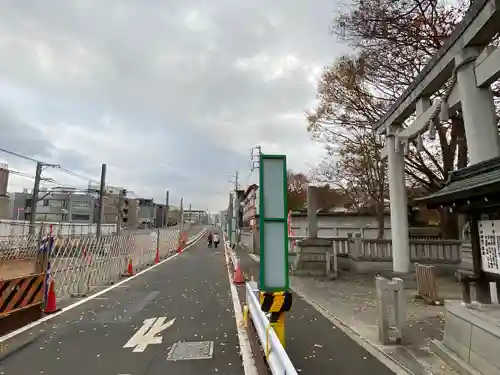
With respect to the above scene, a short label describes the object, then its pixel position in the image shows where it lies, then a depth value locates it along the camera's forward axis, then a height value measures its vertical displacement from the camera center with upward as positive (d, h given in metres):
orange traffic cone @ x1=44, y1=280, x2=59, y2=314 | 9.37 -1.68
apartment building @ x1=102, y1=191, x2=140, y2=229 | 64.19 +4.30
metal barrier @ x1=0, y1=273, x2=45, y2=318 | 7.92 -1.31
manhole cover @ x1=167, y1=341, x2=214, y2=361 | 5.94 -1.88
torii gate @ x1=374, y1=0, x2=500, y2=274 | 7.95 +3.75
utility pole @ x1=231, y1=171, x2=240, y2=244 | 48.44 +3.74
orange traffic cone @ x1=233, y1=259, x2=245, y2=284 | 15.22 -1.64
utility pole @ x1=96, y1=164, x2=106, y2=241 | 28.80 +3.13
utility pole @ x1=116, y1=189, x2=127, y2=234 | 27.28 +2.67
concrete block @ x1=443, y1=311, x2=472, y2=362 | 5.35 -1.42
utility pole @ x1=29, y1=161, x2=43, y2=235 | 26.44 +3.28
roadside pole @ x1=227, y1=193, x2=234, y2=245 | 51.88 +3.63
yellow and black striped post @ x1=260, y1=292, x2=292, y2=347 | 5.10 -0.87
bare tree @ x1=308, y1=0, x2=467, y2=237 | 13.41 +5.86
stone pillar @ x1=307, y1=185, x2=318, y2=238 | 17.44 +1.23
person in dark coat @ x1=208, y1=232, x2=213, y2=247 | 49.31 -0.41
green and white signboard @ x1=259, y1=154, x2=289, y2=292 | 5.21 +0.14
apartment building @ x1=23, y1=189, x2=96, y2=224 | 66.06 +4.94
